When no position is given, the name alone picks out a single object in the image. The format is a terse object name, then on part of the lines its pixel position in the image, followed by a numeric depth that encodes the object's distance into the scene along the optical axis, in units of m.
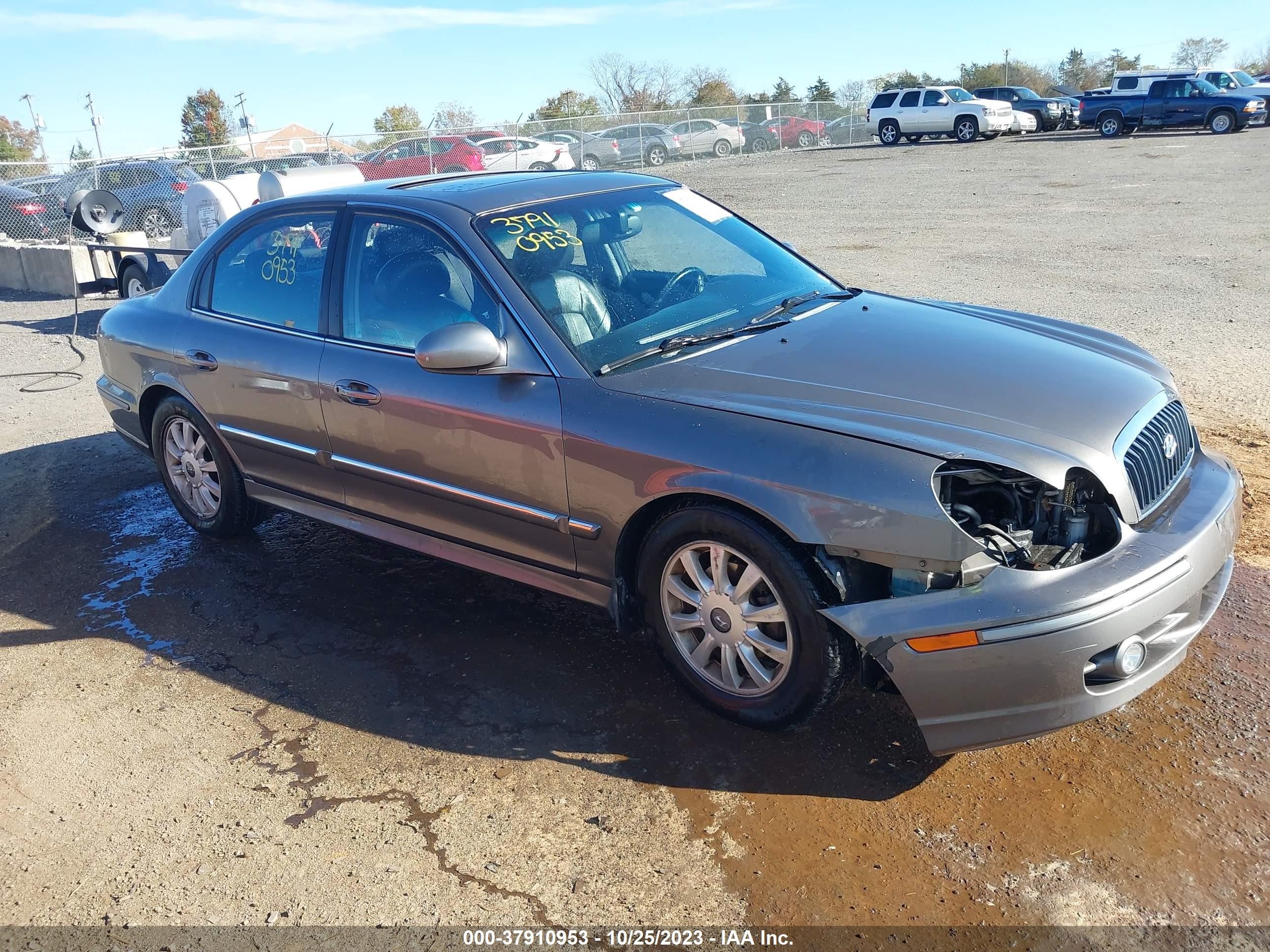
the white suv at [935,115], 31.69
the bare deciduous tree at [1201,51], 94.31
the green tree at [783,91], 60.44
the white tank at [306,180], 10.52
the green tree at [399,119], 68.50
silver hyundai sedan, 2.89
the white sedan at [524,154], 26.16
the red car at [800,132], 36.41
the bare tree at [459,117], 48.88
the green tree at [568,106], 61.00
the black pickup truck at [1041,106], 33.91
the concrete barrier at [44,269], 13.80
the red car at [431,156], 24.91
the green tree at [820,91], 60.39
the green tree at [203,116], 72.81
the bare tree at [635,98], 64.38
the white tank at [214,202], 11.38
